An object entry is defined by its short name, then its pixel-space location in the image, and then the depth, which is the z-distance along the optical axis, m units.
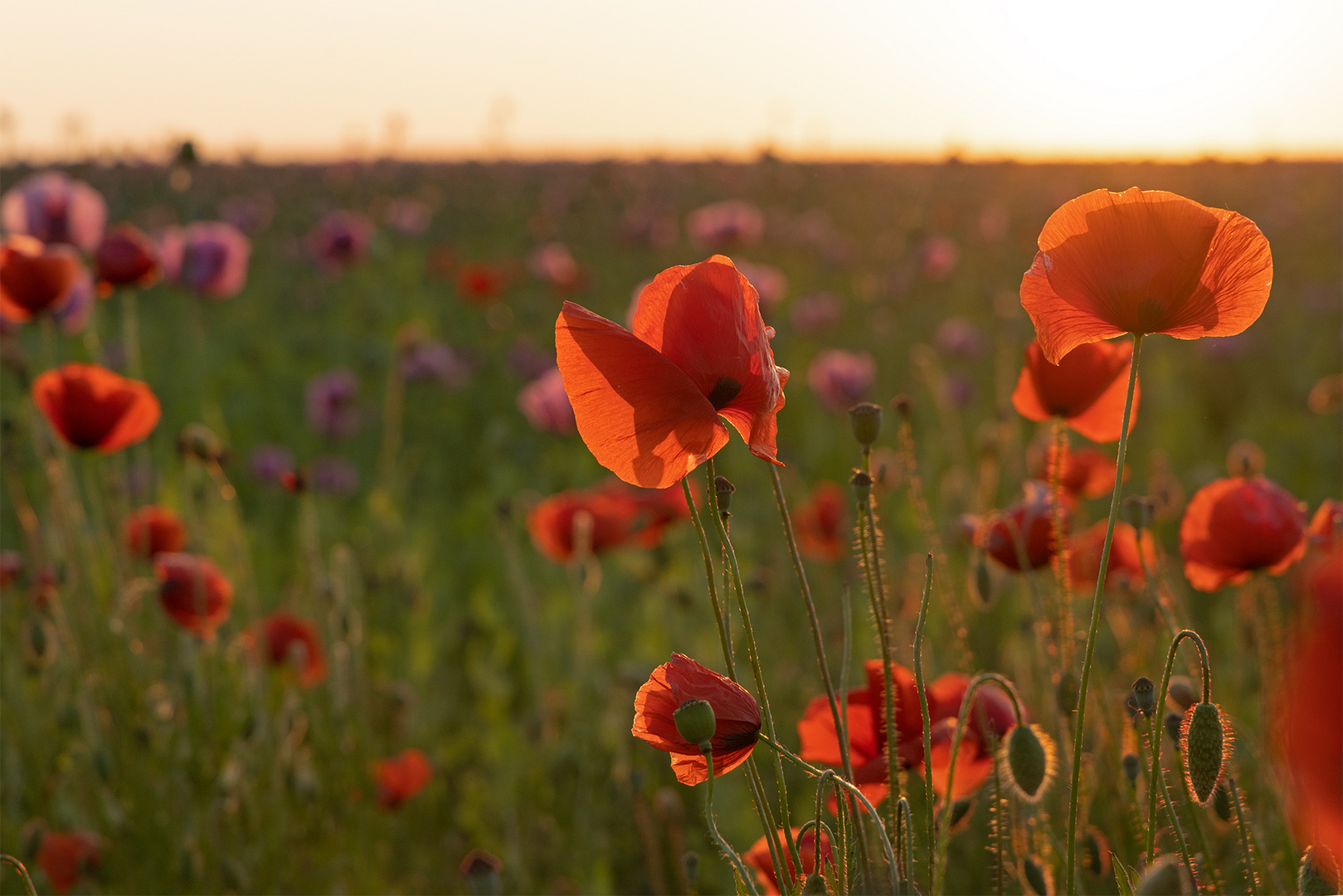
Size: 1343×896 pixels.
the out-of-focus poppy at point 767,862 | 1.01
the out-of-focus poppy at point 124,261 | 2.40
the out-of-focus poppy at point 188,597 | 1.99
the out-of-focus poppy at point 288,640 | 2.37
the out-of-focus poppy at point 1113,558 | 1.52
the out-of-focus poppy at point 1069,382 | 1.12
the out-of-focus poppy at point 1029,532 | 1.32
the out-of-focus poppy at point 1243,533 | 1.19
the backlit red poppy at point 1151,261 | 0.80
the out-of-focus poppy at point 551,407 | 3.17
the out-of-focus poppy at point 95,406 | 1.89
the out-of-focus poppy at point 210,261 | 3.23
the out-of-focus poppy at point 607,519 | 2.29
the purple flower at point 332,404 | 4.45
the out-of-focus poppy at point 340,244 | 4.98
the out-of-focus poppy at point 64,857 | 1.78
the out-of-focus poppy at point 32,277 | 1.99
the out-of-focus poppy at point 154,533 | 2.33
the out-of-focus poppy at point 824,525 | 2.71
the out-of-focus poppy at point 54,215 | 2.94
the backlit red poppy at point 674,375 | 0.80
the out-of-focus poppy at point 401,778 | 2.19
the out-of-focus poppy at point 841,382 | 3.94
